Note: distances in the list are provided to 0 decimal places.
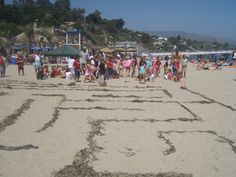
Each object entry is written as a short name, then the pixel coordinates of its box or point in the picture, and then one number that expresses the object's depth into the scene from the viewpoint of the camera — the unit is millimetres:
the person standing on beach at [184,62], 18431
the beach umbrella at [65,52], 19613
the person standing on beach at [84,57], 17673
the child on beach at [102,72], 14058
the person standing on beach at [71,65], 16655
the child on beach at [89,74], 15408
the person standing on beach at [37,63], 17072
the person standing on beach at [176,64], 16854
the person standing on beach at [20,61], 17349
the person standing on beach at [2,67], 16639
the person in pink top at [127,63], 18501
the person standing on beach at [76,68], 15229
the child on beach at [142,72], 15776
